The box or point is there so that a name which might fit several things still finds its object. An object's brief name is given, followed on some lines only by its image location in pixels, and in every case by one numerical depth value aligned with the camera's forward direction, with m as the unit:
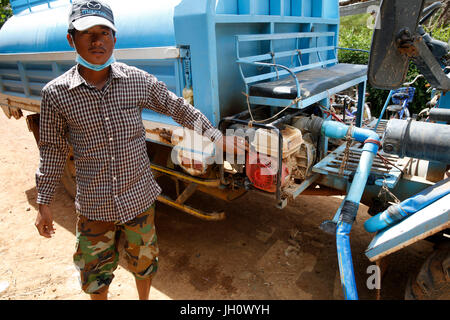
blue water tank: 2.37
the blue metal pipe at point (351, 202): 1.72
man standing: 1.60
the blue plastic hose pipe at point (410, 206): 1.68
